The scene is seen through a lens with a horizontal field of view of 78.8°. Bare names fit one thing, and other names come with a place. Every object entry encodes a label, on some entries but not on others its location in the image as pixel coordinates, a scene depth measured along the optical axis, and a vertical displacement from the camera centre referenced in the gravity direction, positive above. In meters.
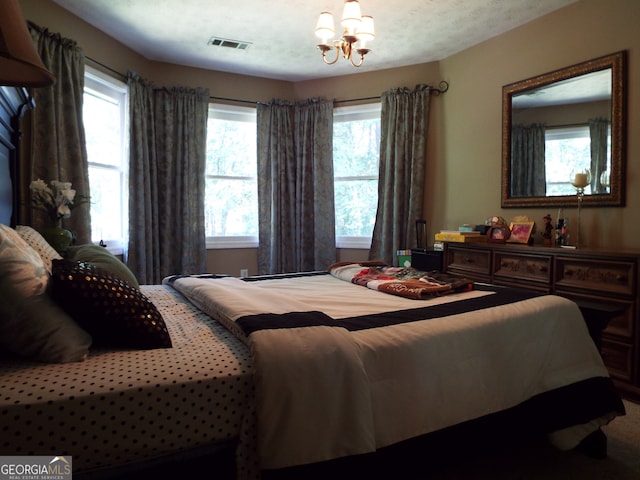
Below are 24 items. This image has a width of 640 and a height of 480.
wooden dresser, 2.29 -0.39
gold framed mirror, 2.69 +0.70
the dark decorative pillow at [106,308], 1.12 -0.25
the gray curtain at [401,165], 4.18 +0.66
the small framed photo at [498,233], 3.26 -0.07
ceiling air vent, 3.66 +1.75
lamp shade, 0.78 +0.39
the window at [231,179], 4.56 +0.56
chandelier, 2.34 +1.23
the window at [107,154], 3.59 +0.69
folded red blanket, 1.94 -0.31
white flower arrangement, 2.52 +0.18
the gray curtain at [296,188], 4.60 +0.44
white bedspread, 1.06 -0.47
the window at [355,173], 4.63 +0.64
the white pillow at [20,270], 1.05 -0.12
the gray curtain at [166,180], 3.85 +0.48
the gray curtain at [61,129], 2.88 +0.75
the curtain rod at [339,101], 3.58 +1.47
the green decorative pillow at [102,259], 1.71 -0.15
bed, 0.95 -0.44
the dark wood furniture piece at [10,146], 2.11 +0.47
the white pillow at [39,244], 1.51 -0.08
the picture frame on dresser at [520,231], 3.12 -0.05
